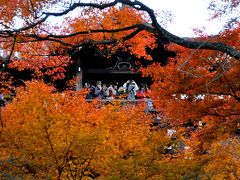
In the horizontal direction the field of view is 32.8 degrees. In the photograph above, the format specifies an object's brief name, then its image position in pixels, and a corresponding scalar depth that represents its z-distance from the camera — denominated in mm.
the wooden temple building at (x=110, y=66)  21375
